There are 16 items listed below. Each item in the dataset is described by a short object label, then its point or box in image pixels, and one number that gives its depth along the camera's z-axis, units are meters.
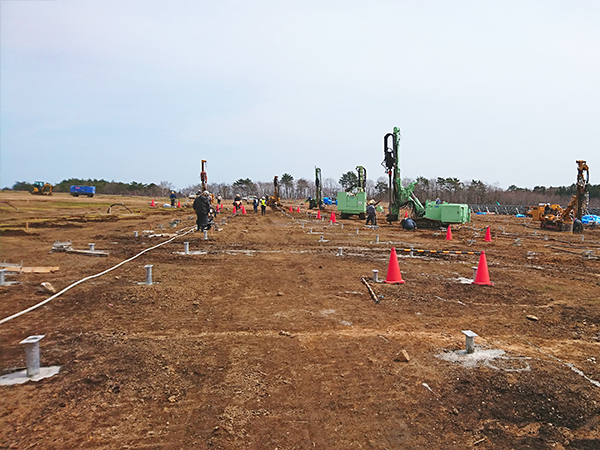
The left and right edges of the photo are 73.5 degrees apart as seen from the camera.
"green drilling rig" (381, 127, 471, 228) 23.00
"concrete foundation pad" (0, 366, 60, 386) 3.92
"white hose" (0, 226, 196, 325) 5.68
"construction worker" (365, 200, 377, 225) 25.25
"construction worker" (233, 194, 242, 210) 31.88
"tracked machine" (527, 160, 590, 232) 24.58
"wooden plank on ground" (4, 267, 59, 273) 8.31
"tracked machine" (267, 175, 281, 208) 48.38
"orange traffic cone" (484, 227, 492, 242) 18.27
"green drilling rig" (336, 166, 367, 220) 31.59
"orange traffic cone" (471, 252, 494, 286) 8.96
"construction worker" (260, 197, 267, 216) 36.01
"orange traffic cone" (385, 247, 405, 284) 8.87
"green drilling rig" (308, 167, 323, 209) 44.62
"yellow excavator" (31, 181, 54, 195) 55.79
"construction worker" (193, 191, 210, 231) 14.75
